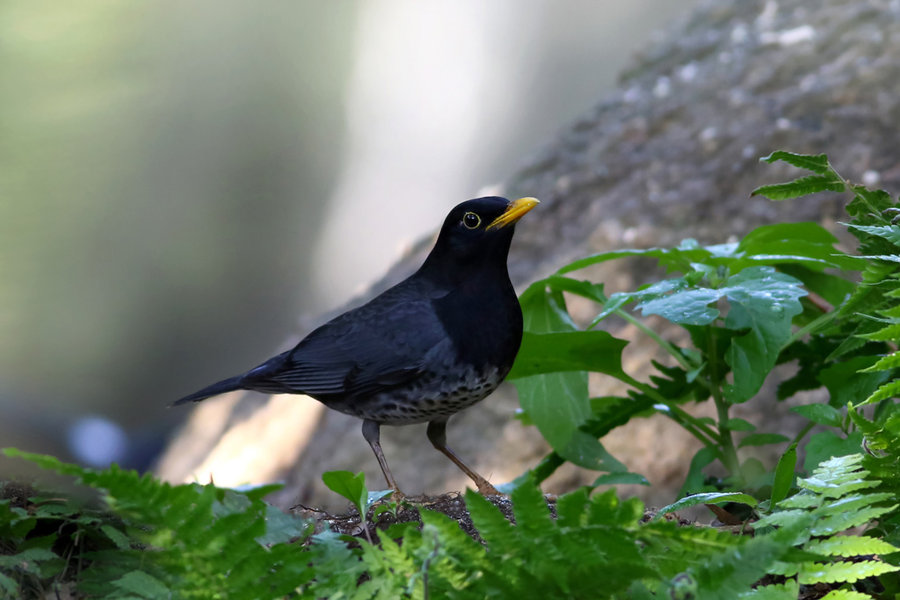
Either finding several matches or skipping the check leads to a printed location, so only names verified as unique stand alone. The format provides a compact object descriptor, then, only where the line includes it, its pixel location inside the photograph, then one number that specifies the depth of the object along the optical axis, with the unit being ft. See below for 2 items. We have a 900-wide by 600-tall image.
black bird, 23.51
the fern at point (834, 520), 19.40
